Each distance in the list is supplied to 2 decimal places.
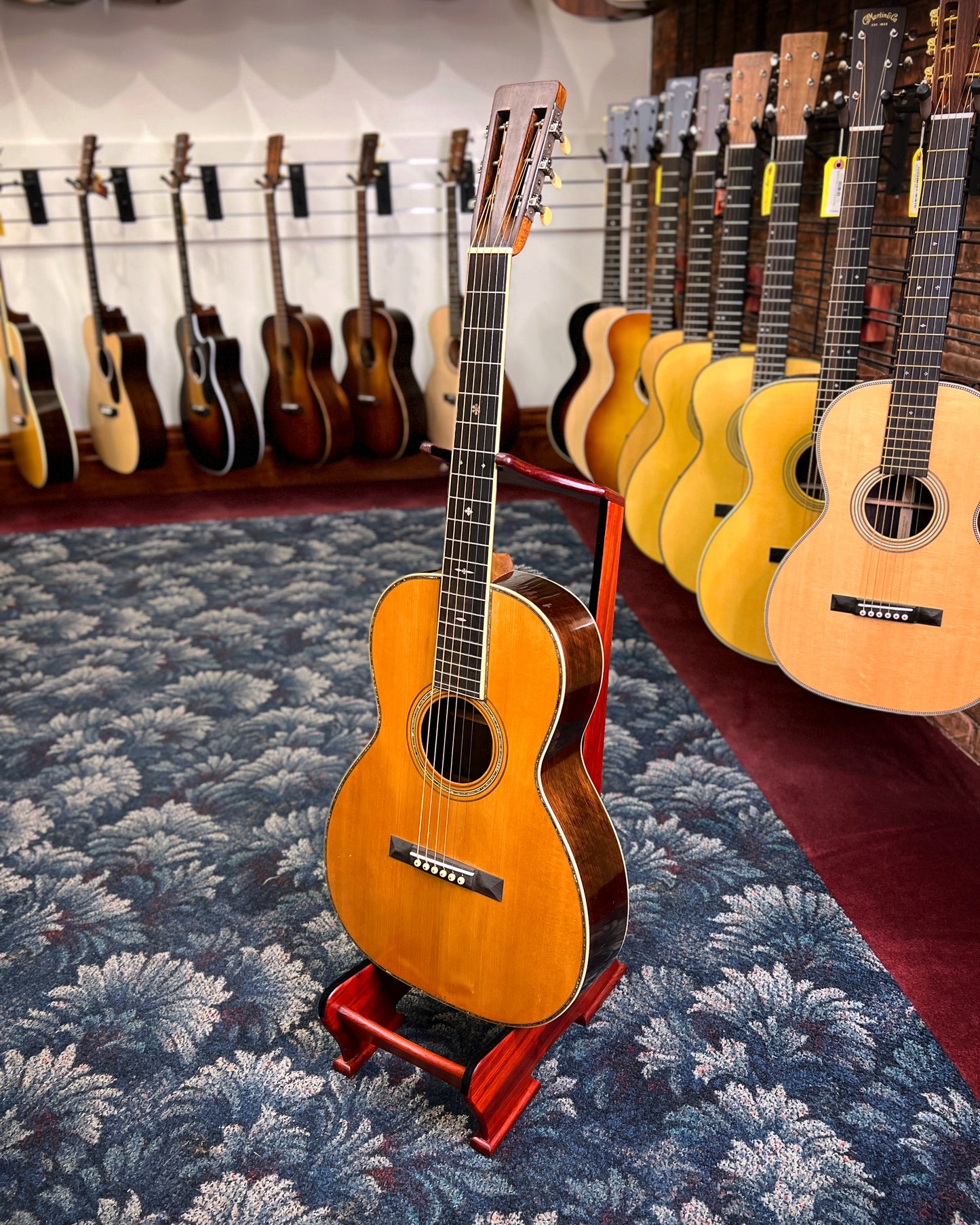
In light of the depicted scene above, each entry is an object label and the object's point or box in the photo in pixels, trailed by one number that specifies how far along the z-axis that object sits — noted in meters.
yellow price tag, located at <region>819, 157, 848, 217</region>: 2.33
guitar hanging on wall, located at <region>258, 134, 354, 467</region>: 4.10
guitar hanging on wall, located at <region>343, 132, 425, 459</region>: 4.11
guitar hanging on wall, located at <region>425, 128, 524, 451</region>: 4.07
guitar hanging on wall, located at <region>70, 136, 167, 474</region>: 4.01
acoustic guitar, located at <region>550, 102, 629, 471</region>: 3.66
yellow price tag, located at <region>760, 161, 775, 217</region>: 2.73
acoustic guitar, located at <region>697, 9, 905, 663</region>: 2.09
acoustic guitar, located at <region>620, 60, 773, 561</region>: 2.71
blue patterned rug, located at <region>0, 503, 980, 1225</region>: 1.35
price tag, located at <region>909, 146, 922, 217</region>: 2.01
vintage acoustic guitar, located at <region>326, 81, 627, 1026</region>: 1.28
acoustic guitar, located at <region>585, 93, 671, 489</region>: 3.36
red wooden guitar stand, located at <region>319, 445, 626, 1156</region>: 1.38
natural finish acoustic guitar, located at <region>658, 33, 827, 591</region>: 2.43
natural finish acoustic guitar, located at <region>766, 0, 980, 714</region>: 1.88
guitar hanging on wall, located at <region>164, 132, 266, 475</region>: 4.05
